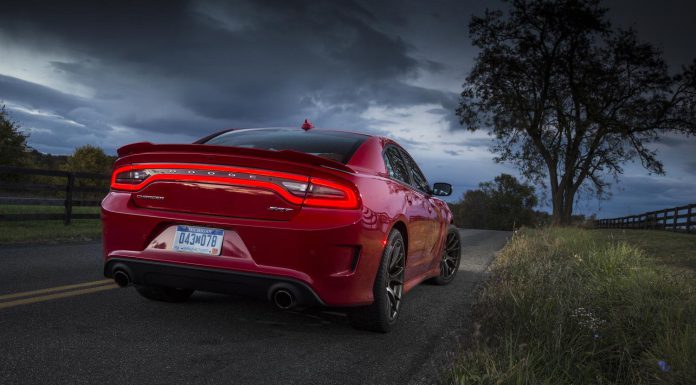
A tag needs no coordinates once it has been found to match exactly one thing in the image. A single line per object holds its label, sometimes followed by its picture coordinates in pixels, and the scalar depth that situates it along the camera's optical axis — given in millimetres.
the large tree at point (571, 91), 24703
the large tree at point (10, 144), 36625
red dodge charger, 3451
